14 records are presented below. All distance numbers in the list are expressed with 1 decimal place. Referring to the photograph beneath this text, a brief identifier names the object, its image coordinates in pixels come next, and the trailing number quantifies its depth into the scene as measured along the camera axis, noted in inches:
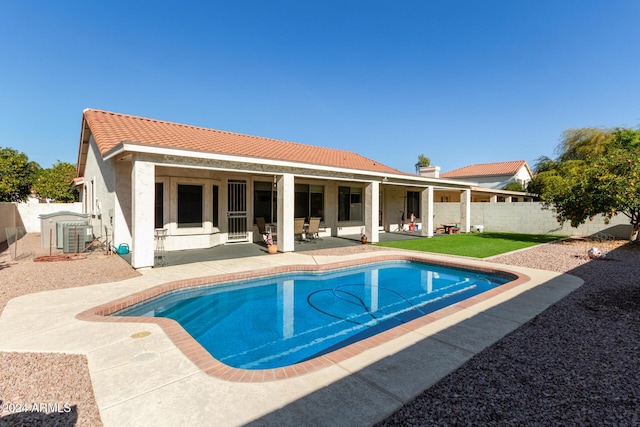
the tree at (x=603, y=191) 518.3
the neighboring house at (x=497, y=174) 1572.3
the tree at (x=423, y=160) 2863.9
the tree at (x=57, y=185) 1205.7
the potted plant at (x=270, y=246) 474.3
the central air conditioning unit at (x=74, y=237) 457.4
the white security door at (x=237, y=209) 559.2
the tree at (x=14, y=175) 1123.9
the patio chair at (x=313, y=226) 621.6
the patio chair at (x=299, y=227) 603.2
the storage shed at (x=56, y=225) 486.6
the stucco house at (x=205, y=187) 361.4
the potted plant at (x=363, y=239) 606.5
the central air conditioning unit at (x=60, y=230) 476.2
